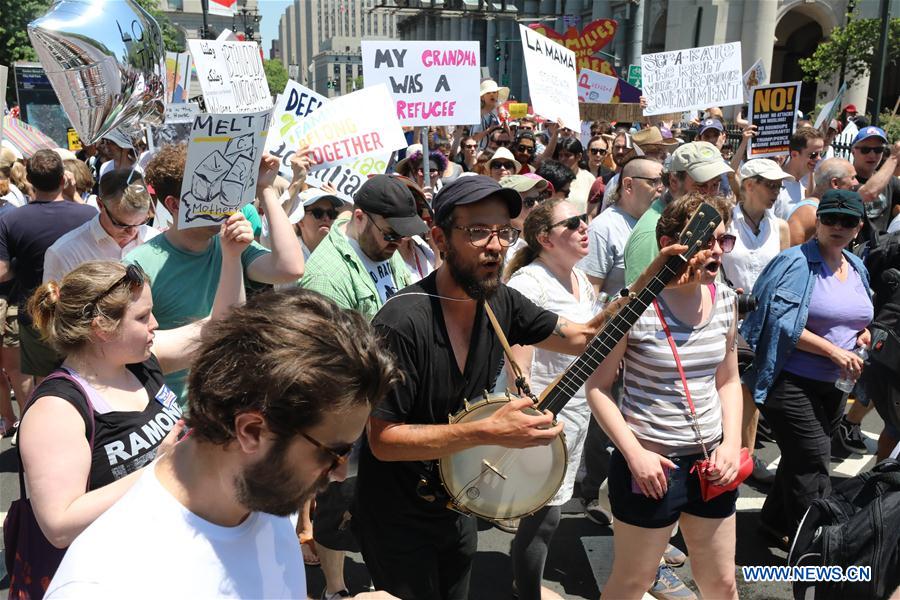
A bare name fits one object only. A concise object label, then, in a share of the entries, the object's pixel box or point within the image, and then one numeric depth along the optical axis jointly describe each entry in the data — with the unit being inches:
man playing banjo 98.7
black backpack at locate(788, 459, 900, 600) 105.0
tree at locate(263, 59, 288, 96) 3604.8
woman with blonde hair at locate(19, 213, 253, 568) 77.7
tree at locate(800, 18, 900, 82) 1001.1
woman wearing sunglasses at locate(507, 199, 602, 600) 144.6
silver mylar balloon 129.5
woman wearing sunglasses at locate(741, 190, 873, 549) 167.2
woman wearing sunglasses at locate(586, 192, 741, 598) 121.1
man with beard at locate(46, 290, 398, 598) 51.9
